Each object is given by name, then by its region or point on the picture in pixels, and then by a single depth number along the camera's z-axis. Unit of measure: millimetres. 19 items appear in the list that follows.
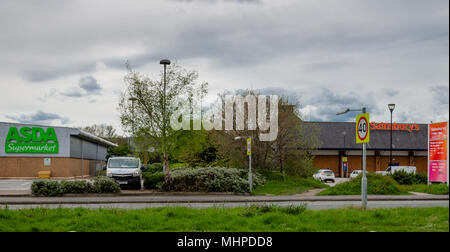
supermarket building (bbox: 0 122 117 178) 41344
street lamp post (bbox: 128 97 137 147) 23875
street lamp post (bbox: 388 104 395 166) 34781
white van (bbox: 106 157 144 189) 25328
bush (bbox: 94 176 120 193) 22625
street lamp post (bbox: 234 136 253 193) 23406
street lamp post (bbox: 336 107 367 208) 13526
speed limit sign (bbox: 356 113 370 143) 13680
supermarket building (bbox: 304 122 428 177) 64750
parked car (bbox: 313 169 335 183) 46503
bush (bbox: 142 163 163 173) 40494
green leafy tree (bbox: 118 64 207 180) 23891
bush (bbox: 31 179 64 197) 21891
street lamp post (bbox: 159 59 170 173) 23562
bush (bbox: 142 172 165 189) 24422
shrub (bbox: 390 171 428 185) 30203
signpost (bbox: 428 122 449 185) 26109
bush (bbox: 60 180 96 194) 22272
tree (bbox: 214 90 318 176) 27938
